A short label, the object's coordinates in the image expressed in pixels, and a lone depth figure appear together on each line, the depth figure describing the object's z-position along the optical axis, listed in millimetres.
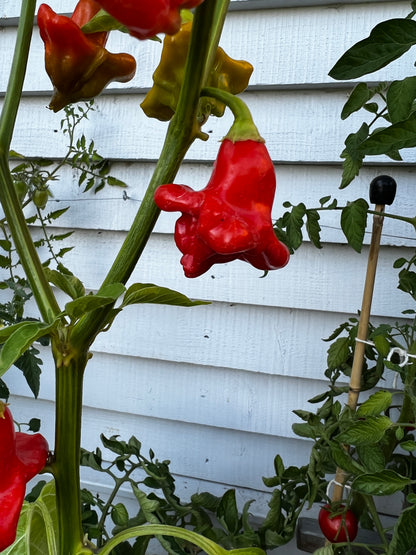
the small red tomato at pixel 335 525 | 863
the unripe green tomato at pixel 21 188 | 1148
